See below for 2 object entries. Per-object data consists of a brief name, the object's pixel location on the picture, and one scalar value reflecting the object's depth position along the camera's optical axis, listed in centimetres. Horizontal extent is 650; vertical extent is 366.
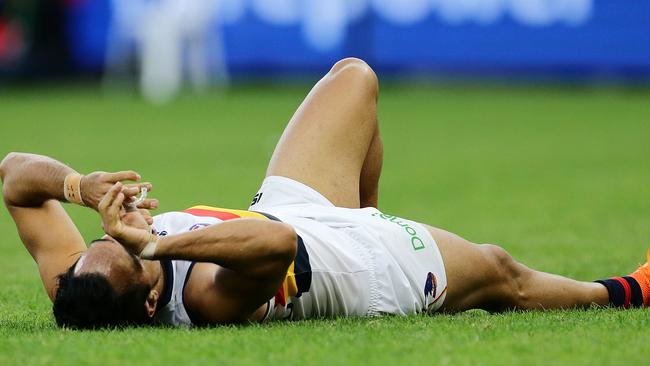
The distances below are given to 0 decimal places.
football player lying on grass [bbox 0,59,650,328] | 1020
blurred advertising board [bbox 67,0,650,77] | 4466
